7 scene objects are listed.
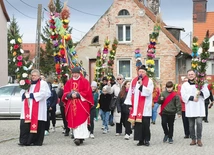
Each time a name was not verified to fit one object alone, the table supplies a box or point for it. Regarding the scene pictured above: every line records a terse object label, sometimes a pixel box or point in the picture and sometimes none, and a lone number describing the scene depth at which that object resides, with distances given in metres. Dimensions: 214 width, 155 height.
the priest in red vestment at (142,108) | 11.60
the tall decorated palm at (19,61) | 11.51
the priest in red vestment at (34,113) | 11.52
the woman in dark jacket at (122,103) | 13.42
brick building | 36.50
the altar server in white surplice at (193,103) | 11.66
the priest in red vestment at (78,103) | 11.74
